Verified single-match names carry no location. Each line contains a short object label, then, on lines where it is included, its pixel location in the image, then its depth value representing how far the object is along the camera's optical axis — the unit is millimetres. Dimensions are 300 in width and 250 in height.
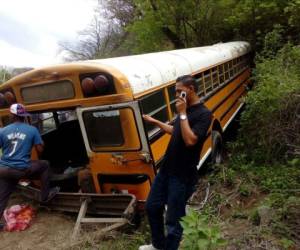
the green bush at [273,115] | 4428
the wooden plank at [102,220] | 3130
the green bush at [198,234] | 2075
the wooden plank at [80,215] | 3179
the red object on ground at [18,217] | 3579
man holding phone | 2462
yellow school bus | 3003
